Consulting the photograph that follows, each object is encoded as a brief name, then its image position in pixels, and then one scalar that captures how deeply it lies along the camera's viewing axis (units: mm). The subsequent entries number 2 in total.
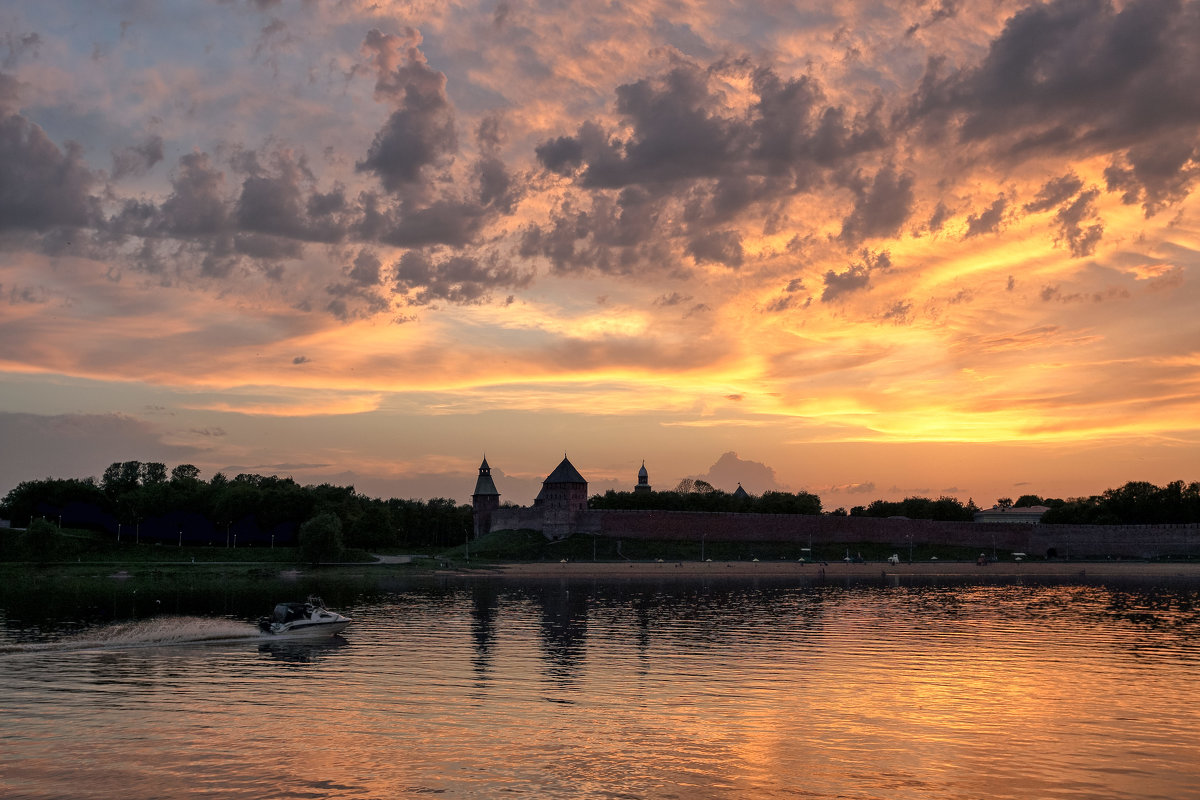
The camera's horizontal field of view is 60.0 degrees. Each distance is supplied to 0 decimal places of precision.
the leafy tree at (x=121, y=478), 142250
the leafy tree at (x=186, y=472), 176475
